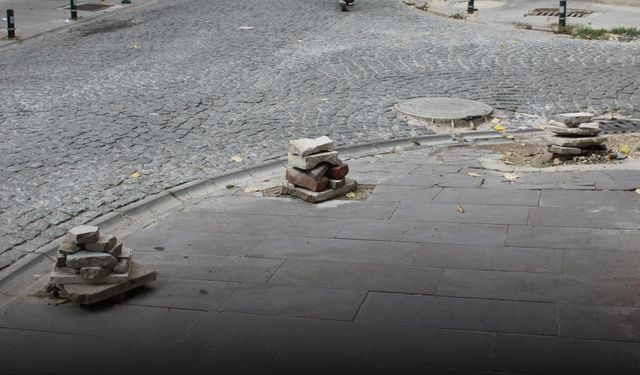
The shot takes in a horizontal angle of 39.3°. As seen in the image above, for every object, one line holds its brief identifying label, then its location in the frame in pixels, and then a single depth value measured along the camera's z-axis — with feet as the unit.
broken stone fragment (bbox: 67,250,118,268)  20.68
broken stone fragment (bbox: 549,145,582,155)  30.86
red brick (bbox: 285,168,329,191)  27.71
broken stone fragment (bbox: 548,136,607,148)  30.83
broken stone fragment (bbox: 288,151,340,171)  27.68
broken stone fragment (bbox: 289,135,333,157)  27.66
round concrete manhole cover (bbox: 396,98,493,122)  37.63
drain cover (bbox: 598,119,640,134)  35.35
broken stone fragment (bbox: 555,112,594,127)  30.53
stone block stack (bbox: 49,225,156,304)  20.57
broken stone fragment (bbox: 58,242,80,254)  20.98
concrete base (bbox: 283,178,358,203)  27.61
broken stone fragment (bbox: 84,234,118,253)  20.99
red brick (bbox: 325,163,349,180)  28.17
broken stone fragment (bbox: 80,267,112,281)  20.63
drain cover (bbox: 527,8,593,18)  65.77
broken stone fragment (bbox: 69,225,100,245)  20.88
